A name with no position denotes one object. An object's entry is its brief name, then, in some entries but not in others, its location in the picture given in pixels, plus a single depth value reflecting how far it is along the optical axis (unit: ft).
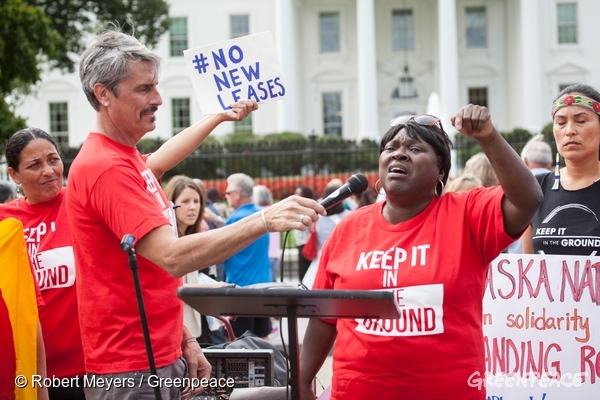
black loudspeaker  14.52
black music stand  7.86
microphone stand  8.98
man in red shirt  9.58
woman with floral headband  14.06
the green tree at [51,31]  47.70
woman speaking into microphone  9.57
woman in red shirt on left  12.75
